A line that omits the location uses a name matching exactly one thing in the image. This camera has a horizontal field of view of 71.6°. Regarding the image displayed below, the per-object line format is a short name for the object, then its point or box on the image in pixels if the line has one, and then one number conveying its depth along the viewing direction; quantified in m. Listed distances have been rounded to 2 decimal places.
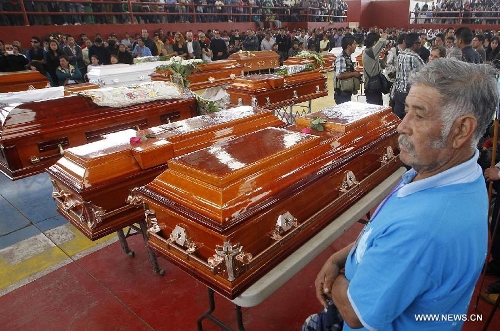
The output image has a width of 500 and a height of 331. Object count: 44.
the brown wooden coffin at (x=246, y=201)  1.45
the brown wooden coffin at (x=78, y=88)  3.87
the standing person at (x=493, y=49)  7.60
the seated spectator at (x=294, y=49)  12.44
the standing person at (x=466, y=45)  4.56
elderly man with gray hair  0.87
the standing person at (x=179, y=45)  10.11
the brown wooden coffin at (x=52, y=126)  2.84
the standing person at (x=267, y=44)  12.49
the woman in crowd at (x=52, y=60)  7.44
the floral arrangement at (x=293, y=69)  5.15
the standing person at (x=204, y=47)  10.35
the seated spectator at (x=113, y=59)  7.99
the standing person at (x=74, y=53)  8.41
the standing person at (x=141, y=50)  9.60
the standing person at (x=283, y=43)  12.53
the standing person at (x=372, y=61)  4.46
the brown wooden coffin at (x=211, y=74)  5.54
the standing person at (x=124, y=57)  8.49
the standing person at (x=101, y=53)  8.40
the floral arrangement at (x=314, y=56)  6.61
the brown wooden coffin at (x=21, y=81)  4.75
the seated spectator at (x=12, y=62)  6.26
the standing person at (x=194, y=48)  10.02
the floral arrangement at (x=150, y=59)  6.22
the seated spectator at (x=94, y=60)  7.91
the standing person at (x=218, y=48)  10.50
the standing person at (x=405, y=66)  3.97
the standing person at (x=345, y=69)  4.70
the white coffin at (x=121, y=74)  5.25
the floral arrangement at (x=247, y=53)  7.97
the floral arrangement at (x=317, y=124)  2.22
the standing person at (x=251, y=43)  12.12
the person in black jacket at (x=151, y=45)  10.07
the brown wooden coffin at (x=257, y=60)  7.65
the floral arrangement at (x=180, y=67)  4.81
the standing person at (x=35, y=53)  8.09
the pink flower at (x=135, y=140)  2.17
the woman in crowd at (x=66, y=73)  6.44
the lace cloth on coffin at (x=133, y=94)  3.40
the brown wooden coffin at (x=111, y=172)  1.93
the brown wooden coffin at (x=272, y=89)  4.44
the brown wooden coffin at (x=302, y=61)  6.47
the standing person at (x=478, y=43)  5.78
